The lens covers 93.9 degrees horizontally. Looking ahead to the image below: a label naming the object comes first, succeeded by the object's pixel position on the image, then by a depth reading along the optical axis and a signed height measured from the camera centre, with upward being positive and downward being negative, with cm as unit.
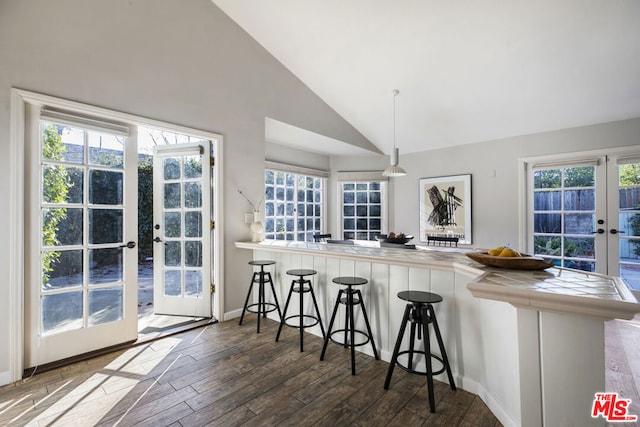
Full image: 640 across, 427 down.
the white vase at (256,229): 350 -17
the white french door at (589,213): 353 +1
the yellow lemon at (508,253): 172 -23
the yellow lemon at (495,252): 178 -23
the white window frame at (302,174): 487 +73
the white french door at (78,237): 226 -18
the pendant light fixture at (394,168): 348 +54
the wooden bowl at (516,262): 162 -27
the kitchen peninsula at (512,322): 121 -58
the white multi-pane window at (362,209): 566 +10
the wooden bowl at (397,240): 342 -30
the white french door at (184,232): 333 -19
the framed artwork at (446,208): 463 +10
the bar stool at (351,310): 218 -75
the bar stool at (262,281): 305 -71
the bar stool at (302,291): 259 -71
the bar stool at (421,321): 186 -68
